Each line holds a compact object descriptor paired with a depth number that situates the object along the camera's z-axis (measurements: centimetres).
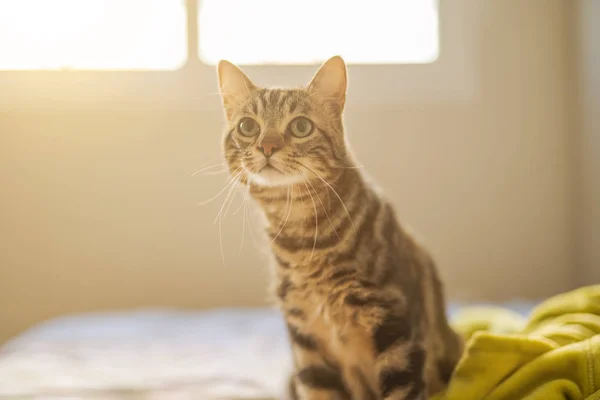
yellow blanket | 75
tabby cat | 77
